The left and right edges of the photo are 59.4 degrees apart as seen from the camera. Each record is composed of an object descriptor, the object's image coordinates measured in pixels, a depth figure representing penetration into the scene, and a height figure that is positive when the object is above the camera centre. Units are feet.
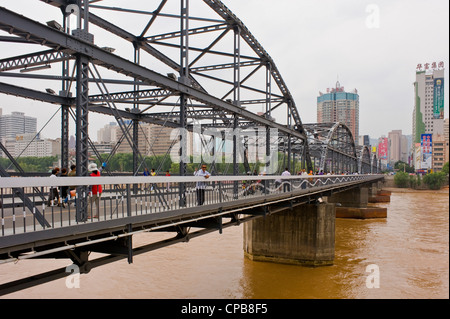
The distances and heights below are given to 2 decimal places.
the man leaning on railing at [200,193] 39.74 -3.43
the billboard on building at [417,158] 479.82 +2.55
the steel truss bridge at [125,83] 27.30 +8.57
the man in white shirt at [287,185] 67.38 -4.40
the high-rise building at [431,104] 630.33 +92.15
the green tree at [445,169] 391.65 -8.96
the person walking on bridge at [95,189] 28.50 -2.30
